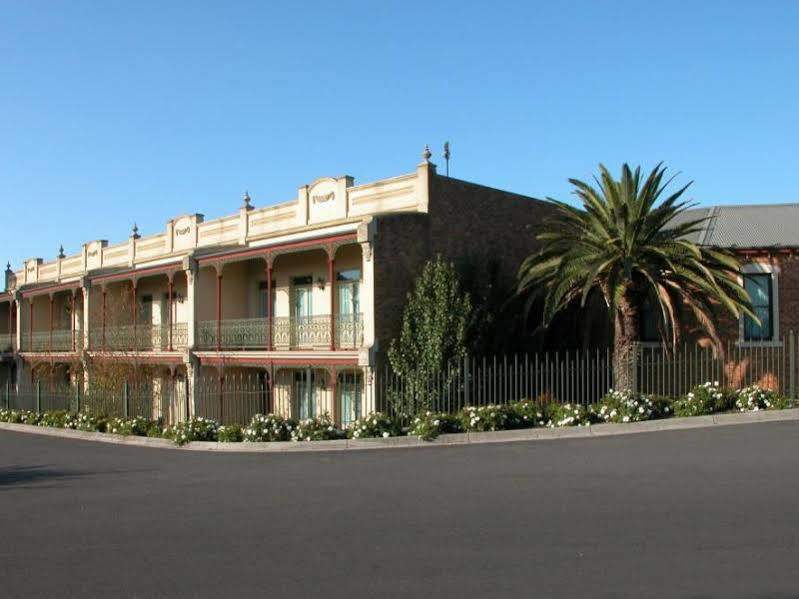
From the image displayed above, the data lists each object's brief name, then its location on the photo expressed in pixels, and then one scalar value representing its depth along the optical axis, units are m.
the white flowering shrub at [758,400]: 15.64
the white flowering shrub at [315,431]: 15.83
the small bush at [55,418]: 22.38
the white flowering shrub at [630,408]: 15.01
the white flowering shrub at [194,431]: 16.77
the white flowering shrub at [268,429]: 16.19
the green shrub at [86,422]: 20.70
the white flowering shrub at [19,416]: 24.44
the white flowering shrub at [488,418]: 15.16
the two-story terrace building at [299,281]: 19.06
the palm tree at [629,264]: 17.44
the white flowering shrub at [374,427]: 15.45
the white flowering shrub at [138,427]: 18.58
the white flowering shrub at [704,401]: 15.14
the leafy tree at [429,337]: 17.95
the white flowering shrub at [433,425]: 14.83
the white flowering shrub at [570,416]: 15.09
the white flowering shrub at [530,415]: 15.53
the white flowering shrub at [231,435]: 16.41
